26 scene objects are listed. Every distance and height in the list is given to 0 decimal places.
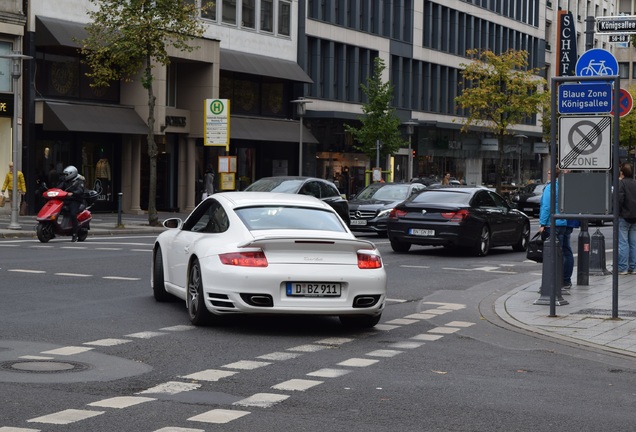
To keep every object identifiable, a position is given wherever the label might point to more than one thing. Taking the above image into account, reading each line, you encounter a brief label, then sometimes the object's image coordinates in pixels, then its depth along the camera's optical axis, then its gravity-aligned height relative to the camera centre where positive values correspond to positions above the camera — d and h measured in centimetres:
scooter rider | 2748 -35
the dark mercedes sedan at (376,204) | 3225 -61
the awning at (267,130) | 5028 +207
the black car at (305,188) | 3192 -21
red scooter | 2703 -93
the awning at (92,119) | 3972 +191
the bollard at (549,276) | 1468 -112
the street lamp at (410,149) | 5978 +166
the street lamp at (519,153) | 8132 +204
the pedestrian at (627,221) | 2098 -61
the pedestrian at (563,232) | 1692 -67
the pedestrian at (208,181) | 4828 -10
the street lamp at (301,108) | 4875 +284
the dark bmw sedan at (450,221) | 2553 -80
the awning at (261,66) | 4959 +471
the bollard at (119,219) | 3373 -117
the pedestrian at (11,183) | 3678 -23
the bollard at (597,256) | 2100 -122
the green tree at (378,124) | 5572 +256
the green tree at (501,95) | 6203 +445
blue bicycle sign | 1806 +176
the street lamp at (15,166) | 3150 +23
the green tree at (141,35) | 3525 +407
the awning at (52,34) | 3944 +452
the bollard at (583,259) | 1847 -113
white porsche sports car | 1198 -85
